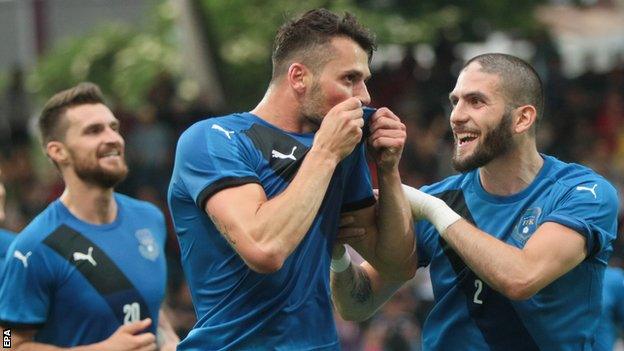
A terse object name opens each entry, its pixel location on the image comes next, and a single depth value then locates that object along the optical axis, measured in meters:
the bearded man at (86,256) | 15.09
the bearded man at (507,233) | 12.39
